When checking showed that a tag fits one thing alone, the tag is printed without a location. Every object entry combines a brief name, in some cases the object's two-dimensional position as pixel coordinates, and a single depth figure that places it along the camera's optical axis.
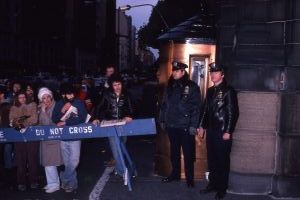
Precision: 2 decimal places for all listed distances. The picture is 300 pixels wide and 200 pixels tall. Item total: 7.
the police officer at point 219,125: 6.72
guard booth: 7.78
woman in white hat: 7.14
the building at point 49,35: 46.62
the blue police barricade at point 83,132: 7.09
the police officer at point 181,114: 7.26
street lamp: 27.09
